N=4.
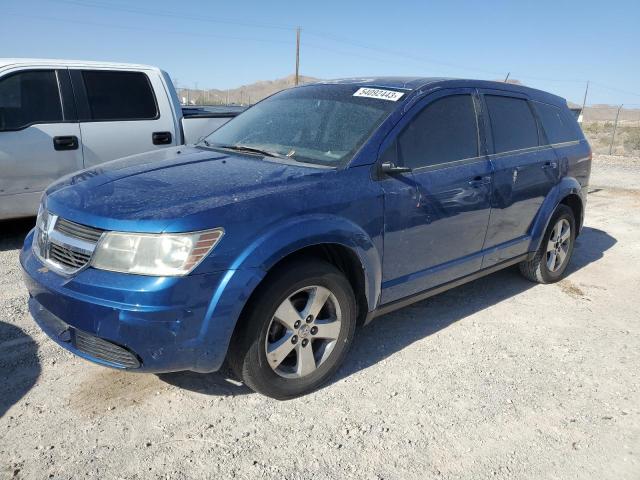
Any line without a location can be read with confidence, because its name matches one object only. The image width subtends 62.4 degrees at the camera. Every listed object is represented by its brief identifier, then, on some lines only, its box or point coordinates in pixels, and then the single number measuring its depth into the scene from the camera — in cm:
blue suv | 245
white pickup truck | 519
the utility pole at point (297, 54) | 3394
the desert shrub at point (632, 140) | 2604
